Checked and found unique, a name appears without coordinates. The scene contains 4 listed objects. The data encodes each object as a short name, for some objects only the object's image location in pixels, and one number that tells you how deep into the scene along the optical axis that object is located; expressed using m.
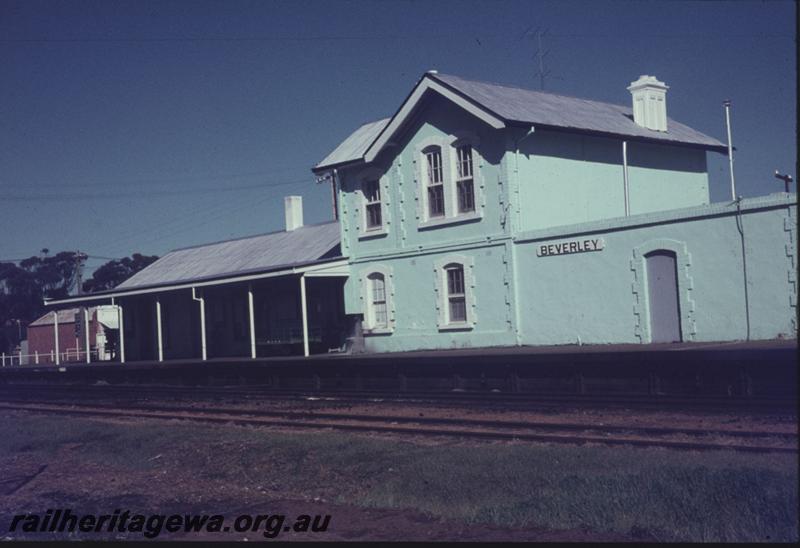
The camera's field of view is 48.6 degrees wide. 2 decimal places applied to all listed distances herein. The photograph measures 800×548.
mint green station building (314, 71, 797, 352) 16.73
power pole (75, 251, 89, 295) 55.25
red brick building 49.34
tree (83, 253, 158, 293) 69.94
